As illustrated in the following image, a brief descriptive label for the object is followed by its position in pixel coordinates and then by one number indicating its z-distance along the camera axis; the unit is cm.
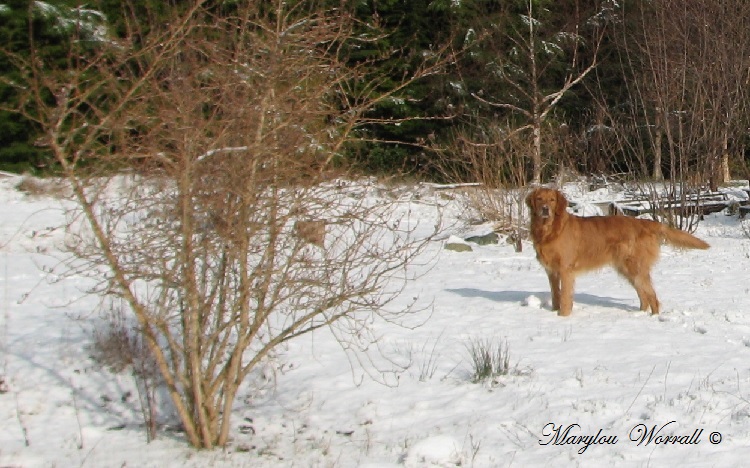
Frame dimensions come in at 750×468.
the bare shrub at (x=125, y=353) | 599
